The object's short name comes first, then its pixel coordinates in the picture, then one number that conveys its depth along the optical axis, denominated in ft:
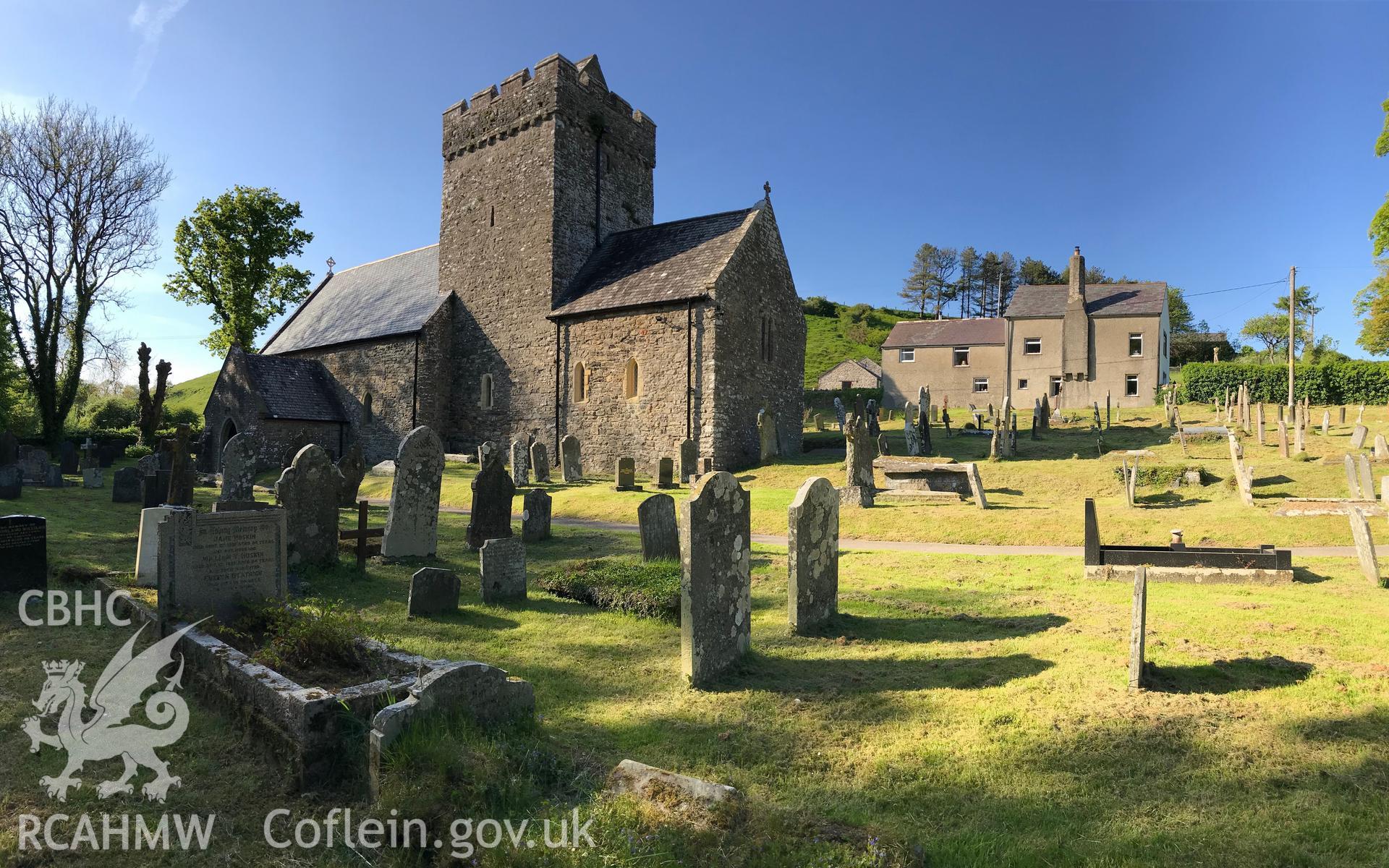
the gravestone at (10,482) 55.01
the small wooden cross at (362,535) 33.58
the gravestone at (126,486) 57.49
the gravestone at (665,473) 68.08
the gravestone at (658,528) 34.24
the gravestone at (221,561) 21.06
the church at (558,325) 75.97
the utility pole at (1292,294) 98.63
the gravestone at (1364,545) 28.22
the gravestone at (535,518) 42.78
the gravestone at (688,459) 69.00
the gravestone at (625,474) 65.16
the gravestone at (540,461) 73.00
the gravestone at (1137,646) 17.70
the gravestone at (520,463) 70.90
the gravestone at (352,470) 49.24
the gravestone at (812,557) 23.86
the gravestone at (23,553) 26.99
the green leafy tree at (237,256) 123.95
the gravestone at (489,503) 38.73
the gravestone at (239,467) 52.37
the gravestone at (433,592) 25.88
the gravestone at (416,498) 35.68
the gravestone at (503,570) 28.68
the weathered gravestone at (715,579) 19.38
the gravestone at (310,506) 32.58
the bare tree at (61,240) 99.35
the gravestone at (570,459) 74.02
